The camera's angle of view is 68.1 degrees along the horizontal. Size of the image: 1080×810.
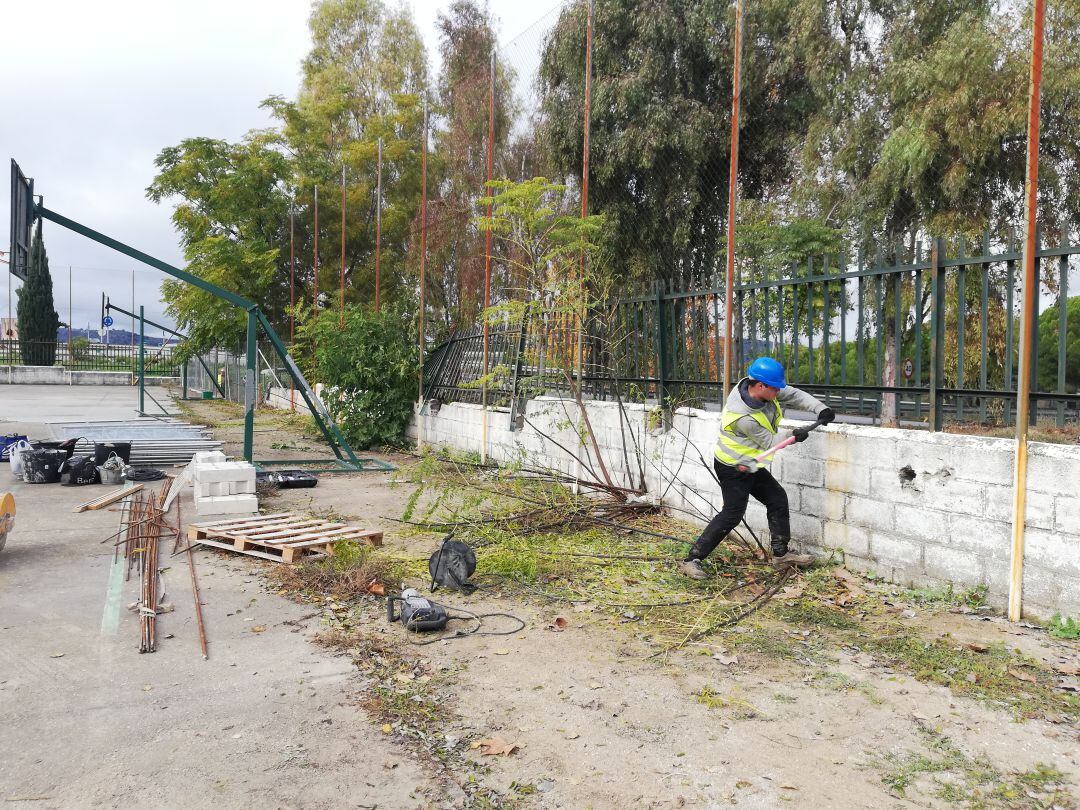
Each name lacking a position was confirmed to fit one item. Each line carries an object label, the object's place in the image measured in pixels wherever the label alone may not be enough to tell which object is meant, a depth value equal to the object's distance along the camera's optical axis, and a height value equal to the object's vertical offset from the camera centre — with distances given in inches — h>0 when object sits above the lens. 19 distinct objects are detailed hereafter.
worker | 215.2 -21.7
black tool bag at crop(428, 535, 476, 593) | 211.3 -51.2
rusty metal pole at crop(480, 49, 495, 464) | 442.0 +18.0
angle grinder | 177.9 -54.1
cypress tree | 1781.5 +115.4
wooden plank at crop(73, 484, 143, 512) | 329.7 -54.5
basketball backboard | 366.9 +71.4
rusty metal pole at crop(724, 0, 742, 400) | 259.3 +35.8
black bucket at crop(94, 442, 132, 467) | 408.8 -41.5
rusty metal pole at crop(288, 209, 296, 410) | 892.6 +61.7
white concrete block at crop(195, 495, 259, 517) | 309.0 -51.7
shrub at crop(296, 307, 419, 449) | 550.9 -2.9
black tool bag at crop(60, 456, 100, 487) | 396.2 -49.3
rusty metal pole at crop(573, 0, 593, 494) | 322.7 +28.8
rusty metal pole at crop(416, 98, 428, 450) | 546.3 -26.0
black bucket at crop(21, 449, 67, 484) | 396.2 -47.0
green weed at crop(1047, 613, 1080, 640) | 167.2 -52.8
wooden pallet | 246.7 -53.2
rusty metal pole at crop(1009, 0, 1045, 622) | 175.9 +2.8
